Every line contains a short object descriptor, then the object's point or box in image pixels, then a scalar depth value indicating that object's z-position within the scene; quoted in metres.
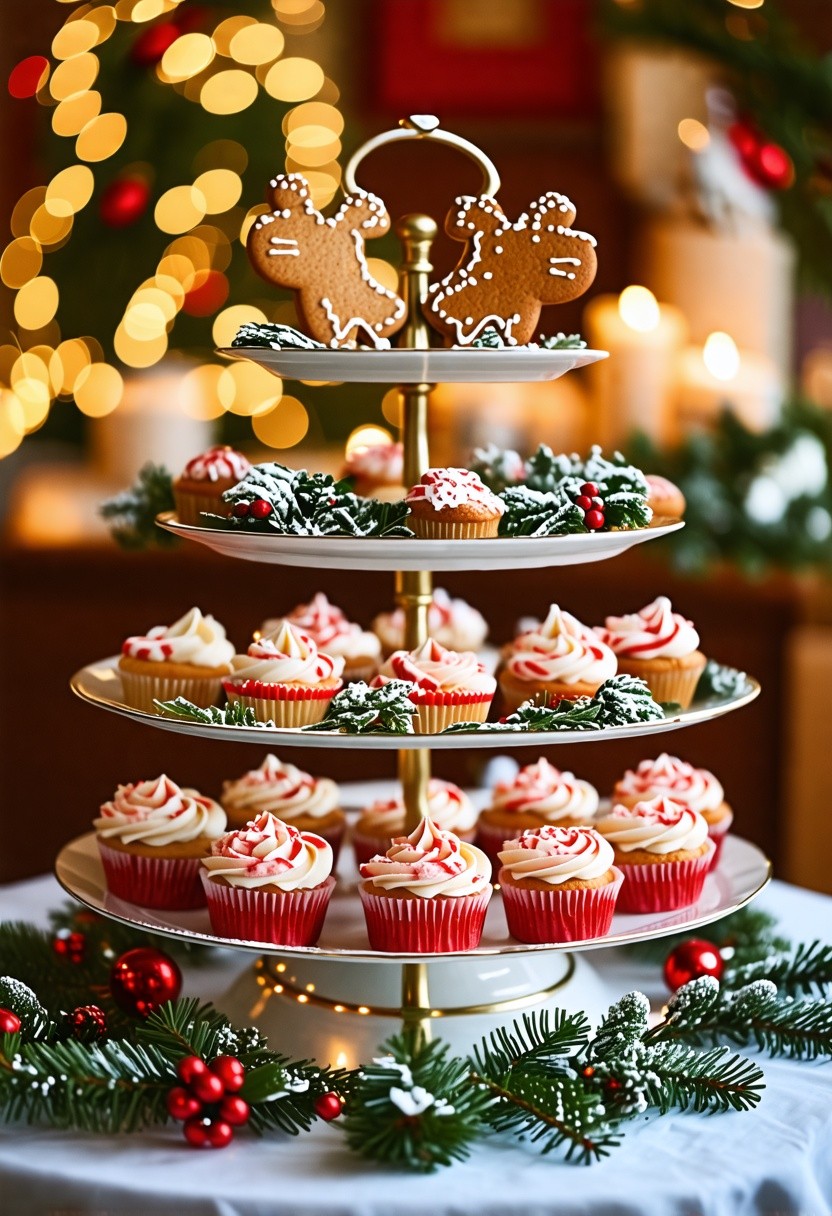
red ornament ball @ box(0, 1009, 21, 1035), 1.45
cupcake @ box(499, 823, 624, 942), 1.49
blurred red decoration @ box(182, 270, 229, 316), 3.62
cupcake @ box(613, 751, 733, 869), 1.74
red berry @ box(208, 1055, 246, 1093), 1.37
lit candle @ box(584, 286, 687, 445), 3.51
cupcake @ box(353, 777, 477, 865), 1.74
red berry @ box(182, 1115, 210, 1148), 1.34
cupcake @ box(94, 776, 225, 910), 1.62
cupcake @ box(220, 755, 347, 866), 1.72
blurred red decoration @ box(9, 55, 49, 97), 3.57
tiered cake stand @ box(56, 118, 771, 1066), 1.41
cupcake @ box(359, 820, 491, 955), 1.45
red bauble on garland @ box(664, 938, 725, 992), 1.70
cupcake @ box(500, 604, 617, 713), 1.58
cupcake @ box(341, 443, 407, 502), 1.87
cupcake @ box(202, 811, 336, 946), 1.48
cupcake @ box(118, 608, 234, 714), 1.64
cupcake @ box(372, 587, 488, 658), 1.90
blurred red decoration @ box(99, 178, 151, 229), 3.21
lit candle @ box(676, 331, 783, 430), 3.46
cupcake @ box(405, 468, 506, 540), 1.45
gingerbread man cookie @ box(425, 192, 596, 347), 1.52
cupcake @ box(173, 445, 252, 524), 1.66
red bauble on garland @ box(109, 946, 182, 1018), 1.59
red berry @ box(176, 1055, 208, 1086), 1.36
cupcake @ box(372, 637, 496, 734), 1.50
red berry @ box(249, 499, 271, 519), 1.44
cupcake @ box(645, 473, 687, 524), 1.80
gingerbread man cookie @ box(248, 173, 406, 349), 1.49
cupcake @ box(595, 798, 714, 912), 1.62
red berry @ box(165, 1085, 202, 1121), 1.35
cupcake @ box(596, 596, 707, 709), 1.68
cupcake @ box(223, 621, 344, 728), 1.53
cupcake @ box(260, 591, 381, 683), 1.80
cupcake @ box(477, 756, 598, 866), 1.71
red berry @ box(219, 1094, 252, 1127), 1.36
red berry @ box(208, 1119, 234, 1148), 1.35
